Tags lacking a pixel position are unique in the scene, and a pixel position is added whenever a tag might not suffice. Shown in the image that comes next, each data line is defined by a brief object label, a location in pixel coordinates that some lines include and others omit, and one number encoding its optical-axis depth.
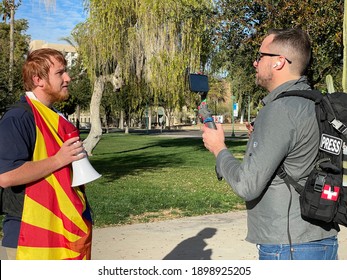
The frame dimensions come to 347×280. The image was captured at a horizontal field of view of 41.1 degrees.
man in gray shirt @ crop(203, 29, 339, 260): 2.00
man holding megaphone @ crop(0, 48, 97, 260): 2.20
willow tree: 20.66
